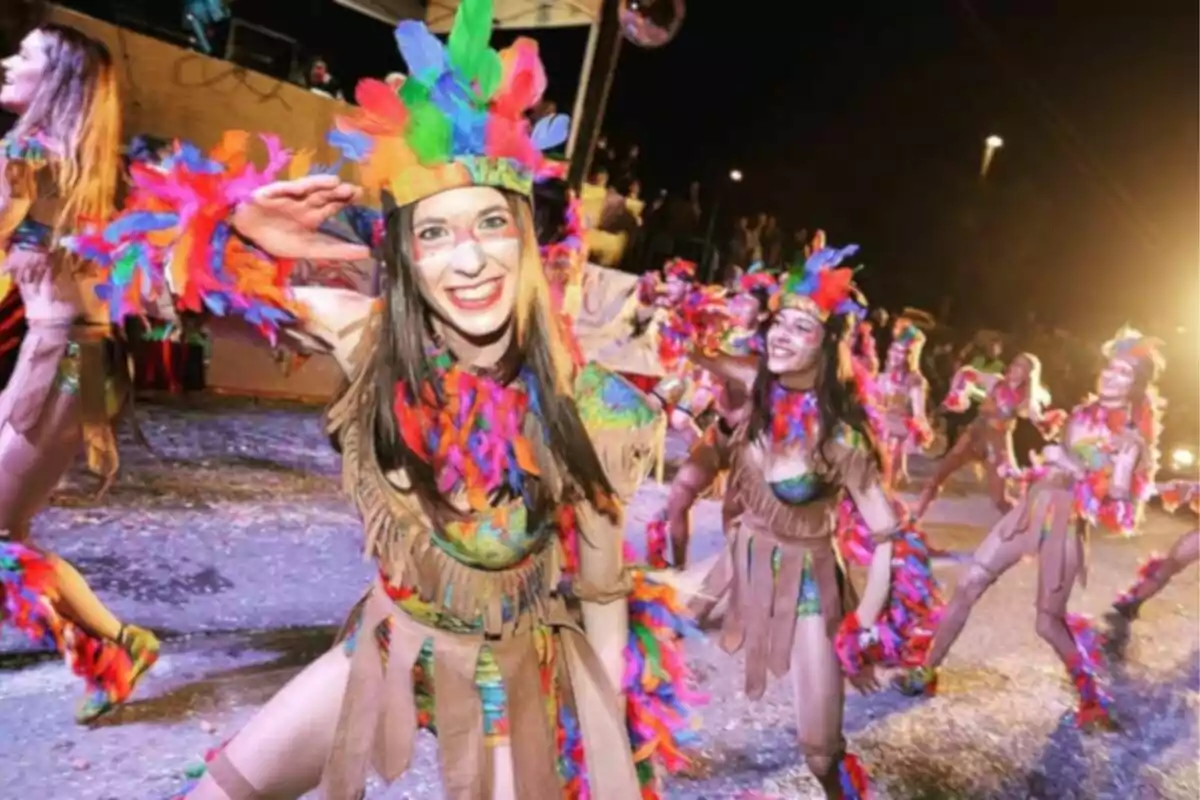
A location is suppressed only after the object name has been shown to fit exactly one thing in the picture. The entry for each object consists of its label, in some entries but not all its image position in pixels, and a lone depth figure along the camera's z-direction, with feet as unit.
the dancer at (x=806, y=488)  9.12
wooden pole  16.48
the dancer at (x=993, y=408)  19.49
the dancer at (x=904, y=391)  22.45
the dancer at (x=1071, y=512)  12.51
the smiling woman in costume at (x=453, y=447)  5.14
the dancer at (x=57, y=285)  8.04
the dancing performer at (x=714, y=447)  12.07
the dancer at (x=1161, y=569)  16.87
